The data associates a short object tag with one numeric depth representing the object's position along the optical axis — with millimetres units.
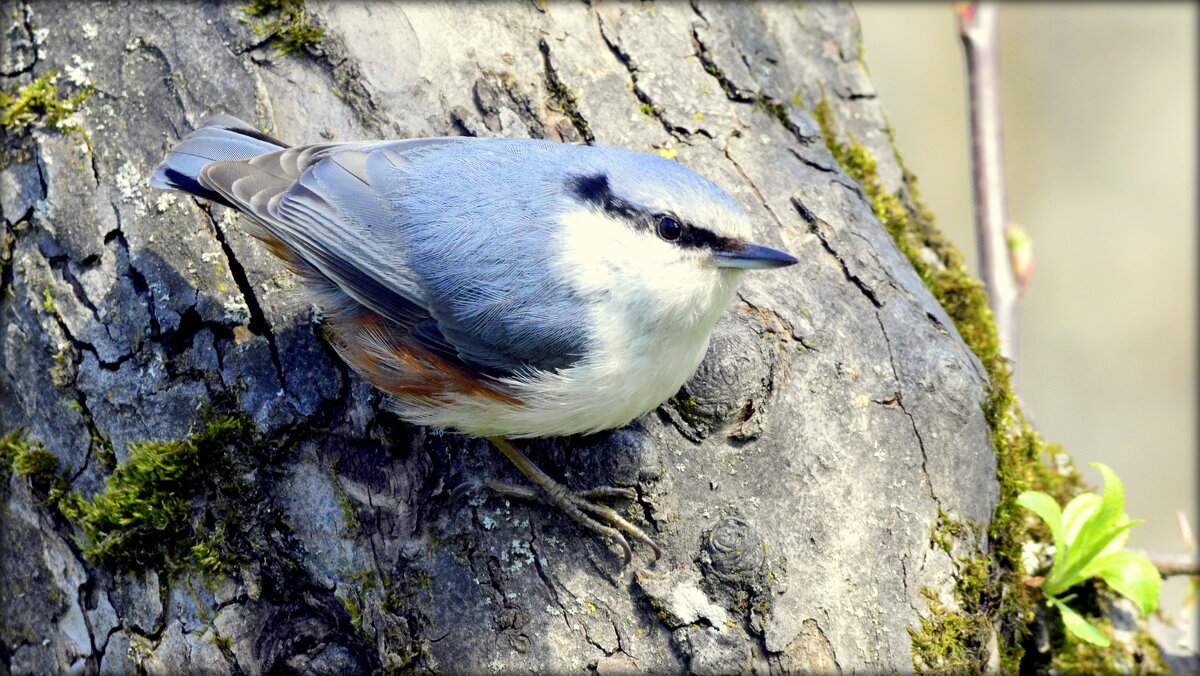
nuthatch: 4547
